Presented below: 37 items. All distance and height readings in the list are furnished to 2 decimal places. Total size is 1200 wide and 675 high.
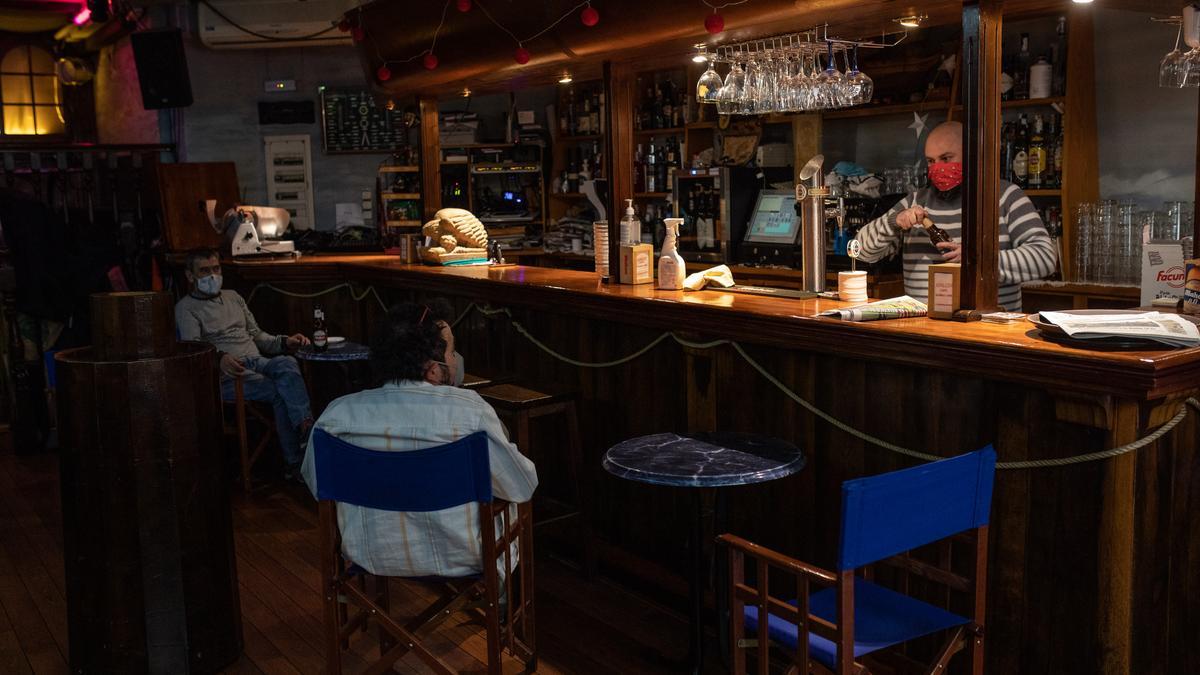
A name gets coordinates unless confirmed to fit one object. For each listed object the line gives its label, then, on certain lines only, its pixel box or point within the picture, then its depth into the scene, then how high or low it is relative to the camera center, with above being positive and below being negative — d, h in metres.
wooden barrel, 3.46 -0.87
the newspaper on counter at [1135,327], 2.78 -0.32
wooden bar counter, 2.82 -0.69
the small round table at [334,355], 5.73 -0.65
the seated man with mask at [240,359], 5.95 -0.70
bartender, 4.23 -0.09
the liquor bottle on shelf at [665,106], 8.16 +0.82
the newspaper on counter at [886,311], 3.40 -0.31
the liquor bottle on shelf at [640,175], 8.45 +0.33
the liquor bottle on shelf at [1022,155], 5.98 +0.27
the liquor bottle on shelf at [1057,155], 5.87 +0.27
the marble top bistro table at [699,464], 3.04 -0.70
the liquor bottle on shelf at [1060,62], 5.80 +0.75
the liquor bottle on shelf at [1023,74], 5.95 +0.71
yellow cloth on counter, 4.50 -0.26
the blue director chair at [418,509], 2.76 -0.78
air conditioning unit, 9.66 +1.81
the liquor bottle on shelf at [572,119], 9.09 +0.83
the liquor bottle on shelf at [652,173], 8.35 +0.34
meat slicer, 7.35 +0.00
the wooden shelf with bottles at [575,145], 8.90 +0.62
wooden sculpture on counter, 6.26 -0.08
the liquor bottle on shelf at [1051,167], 5.90 +0.20
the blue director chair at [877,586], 2.28 -0.83
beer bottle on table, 5.83 -0.57
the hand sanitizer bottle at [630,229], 4.80 -0.05
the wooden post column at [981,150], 3.31 +0.17
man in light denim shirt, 3.04 -0.62
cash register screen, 6.95 -0.04
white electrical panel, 10.30 +0.49
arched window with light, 12.72 +1.65
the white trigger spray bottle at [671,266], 4.47 -0.19
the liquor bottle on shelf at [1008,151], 6.05 +0.30
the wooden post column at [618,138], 5.00 +0.36
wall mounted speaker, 9.54 +1.39
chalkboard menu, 10.19 +0.94
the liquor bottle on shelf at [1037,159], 5.91 +0.25
